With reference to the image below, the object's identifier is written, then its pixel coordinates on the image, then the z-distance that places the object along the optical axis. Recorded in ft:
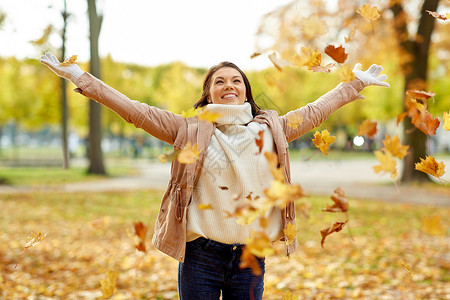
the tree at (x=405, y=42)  38.47
